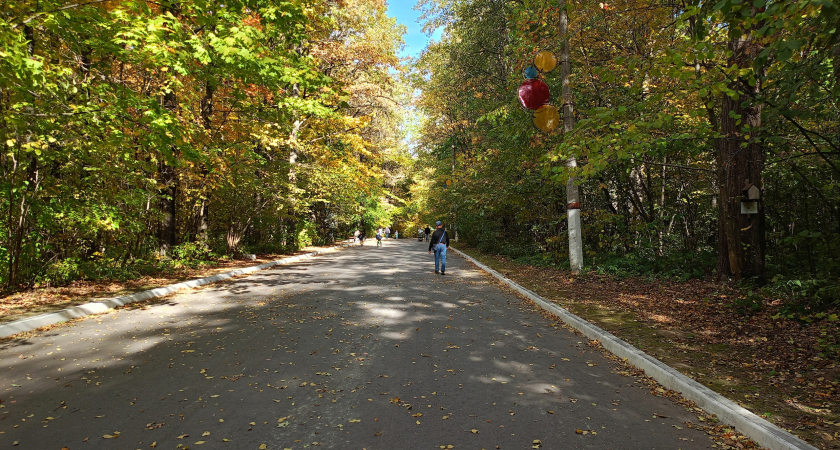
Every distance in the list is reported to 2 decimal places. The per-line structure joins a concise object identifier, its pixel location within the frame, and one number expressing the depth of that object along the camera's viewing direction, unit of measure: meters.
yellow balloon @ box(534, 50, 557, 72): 11.29
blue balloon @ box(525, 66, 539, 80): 11.96
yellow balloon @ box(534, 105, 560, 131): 11.29
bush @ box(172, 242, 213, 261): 13.99
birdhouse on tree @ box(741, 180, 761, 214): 8.54
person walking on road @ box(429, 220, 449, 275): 15.02
